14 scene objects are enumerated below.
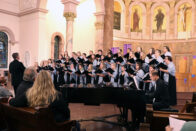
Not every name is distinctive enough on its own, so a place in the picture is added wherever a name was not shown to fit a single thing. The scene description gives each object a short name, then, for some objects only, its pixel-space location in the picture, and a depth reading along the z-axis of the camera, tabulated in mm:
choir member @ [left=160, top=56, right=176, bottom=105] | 6730
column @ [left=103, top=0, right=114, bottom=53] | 12086
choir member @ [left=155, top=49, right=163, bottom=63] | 7211
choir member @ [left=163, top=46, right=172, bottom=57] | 7244
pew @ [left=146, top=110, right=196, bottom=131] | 2326
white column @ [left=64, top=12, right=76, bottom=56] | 11032
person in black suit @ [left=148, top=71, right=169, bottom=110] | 4328
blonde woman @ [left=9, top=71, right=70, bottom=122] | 2409
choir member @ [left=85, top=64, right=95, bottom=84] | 8541
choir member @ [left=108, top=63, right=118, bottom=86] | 7816
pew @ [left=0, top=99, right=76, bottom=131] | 2148
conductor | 6115
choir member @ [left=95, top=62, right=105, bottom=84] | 7831
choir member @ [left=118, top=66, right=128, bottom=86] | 7614
